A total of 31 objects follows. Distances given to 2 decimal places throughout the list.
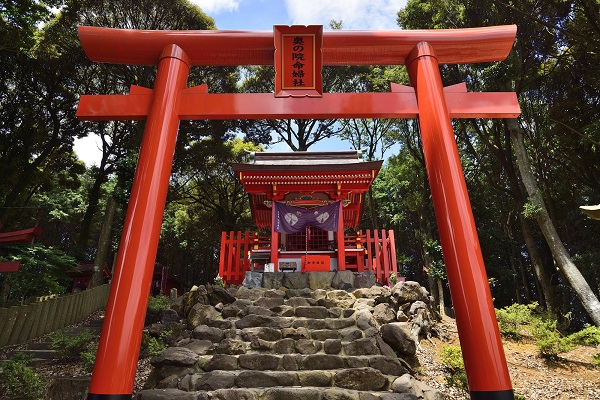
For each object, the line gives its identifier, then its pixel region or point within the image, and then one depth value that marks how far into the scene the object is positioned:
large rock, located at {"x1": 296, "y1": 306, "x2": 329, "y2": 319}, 6.93
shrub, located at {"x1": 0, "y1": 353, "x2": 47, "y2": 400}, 5.02
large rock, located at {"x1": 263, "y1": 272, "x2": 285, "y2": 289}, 9.29
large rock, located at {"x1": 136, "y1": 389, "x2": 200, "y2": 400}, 4.51
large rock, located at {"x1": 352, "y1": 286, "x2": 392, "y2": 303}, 7.85
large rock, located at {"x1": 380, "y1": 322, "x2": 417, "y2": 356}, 5.70
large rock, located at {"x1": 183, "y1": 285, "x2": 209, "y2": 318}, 7.38
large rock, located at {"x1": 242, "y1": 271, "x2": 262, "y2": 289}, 9.37
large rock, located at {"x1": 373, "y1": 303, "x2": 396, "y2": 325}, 6.84
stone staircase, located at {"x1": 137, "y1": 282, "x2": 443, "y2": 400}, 4.68
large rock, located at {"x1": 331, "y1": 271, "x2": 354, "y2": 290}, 9.11
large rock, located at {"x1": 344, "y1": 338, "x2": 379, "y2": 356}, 5.52
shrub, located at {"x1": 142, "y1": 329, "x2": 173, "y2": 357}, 6.00
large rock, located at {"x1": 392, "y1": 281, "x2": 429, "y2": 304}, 7.96
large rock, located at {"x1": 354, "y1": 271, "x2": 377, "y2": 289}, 9.20
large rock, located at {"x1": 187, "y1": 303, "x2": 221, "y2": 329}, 6.73
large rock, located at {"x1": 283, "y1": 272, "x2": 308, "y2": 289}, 9.27
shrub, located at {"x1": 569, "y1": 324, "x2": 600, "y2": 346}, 5.88
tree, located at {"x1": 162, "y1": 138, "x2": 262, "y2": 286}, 19.39
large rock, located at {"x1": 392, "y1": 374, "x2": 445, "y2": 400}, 4.50
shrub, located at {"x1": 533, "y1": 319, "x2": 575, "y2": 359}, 6.60
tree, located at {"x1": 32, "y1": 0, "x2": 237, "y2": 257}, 13.80
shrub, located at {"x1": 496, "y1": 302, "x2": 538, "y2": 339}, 8.43
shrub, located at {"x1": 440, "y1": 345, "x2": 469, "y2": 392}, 4.92
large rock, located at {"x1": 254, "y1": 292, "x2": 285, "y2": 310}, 7.45
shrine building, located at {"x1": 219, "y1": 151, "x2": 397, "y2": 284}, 10.30
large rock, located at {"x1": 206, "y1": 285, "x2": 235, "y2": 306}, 7.49
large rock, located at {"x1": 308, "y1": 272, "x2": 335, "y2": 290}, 9.21
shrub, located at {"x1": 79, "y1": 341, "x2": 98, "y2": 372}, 6.06
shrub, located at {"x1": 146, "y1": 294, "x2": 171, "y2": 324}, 8.95
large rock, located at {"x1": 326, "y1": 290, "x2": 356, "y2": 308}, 7.39
